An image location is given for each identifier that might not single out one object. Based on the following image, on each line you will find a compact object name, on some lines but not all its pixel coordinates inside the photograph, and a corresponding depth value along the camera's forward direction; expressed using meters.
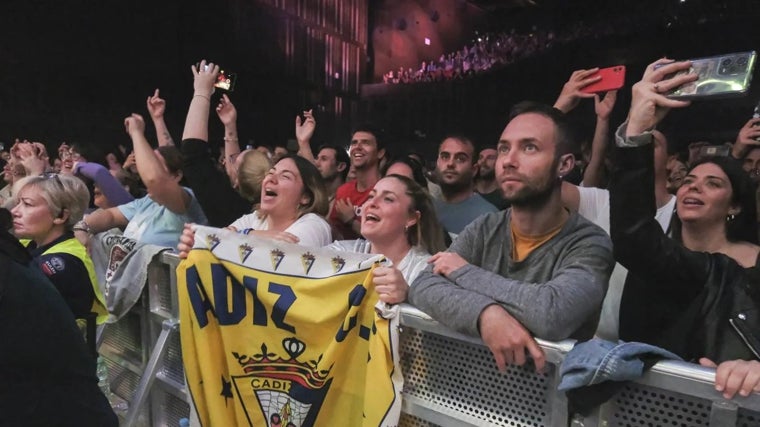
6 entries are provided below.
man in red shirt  3.22
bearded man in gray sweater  1.31
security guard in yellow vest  2.21
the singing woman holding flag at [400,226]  2.23
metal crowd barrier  1.09
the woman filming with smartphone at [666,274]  1.36
